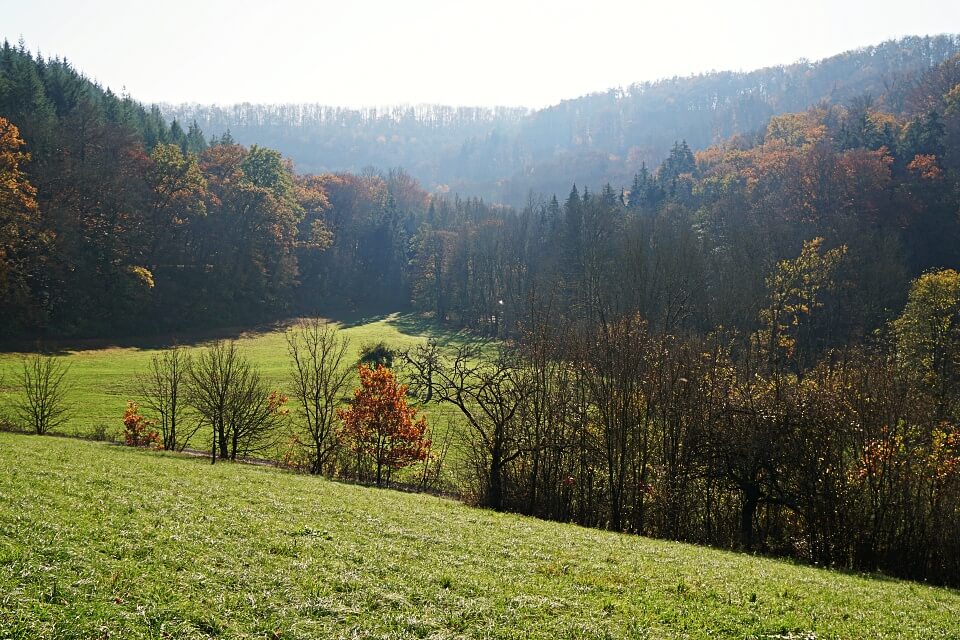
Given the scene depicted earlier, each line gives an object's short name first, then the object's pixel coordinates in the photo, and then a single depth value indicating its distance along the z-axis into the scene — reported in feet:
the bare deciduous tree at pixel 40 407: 118.11
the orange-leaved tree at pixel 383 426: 112.68
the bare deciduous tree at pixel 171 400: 120.88
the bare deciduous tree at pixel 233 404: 113.60
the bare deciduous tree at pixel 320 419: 115.65
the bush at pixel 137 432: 114.73
